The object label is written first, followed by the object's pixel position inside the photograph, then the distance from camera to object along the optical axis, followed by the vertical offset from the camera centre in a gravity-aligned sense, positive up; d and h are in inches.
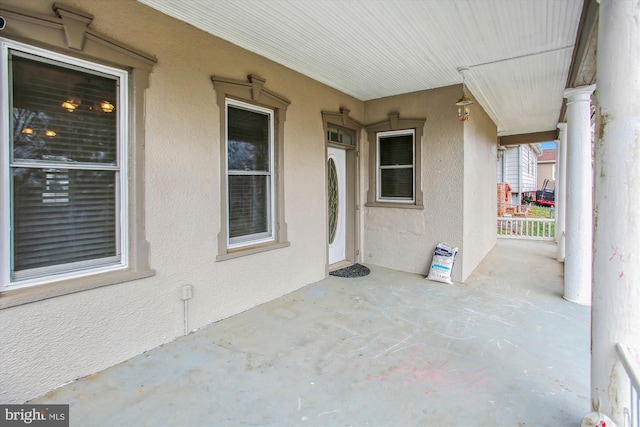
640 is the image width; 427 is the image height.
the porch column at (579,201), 154.3 +0.7
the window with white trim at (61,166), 83.4 +10.6
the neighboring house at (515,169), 555.2 +58.8
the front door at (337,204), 207.0 -0.3
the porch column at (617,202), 64.2 +0.1
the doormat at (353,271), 196.9 -41.7
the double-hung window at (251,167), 132.6 +16.6
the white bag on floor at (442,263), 182.7 -33.8
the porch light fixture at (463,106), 162.7 +49.1
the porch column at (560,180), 266.2 +19.2
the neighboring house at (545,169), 823.7 +85.9
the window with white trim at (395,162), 200.7 +26.5
